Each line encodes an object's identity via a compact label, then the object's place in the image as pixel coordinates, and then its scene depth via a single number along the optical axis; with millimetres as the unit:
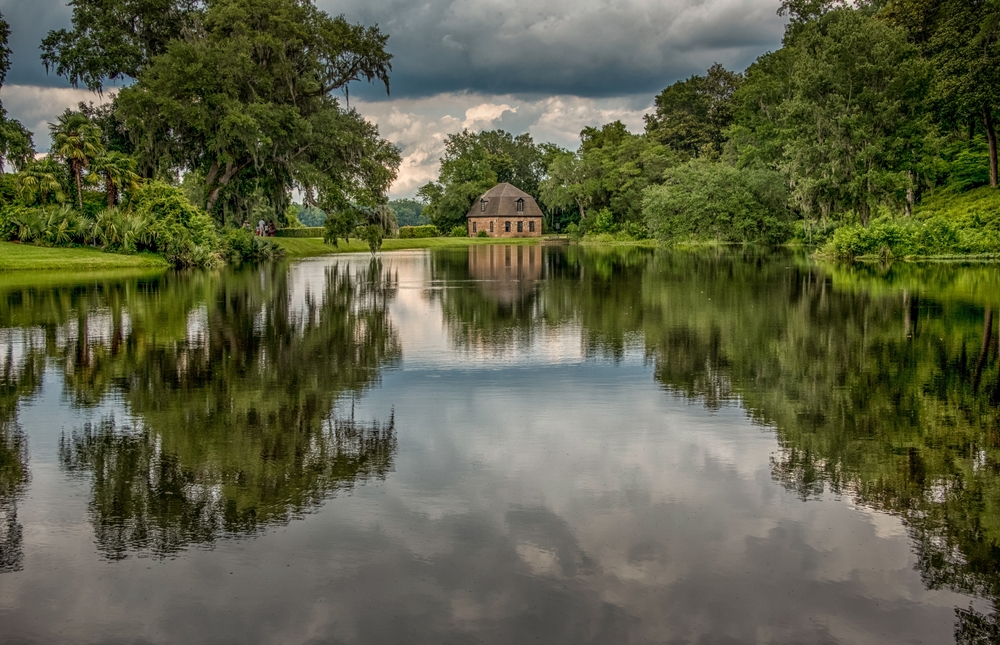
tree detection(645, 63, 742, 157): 91938
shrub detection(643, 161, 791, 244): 60781
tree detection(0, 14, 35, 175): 48531
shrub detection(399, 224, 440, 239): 95188
